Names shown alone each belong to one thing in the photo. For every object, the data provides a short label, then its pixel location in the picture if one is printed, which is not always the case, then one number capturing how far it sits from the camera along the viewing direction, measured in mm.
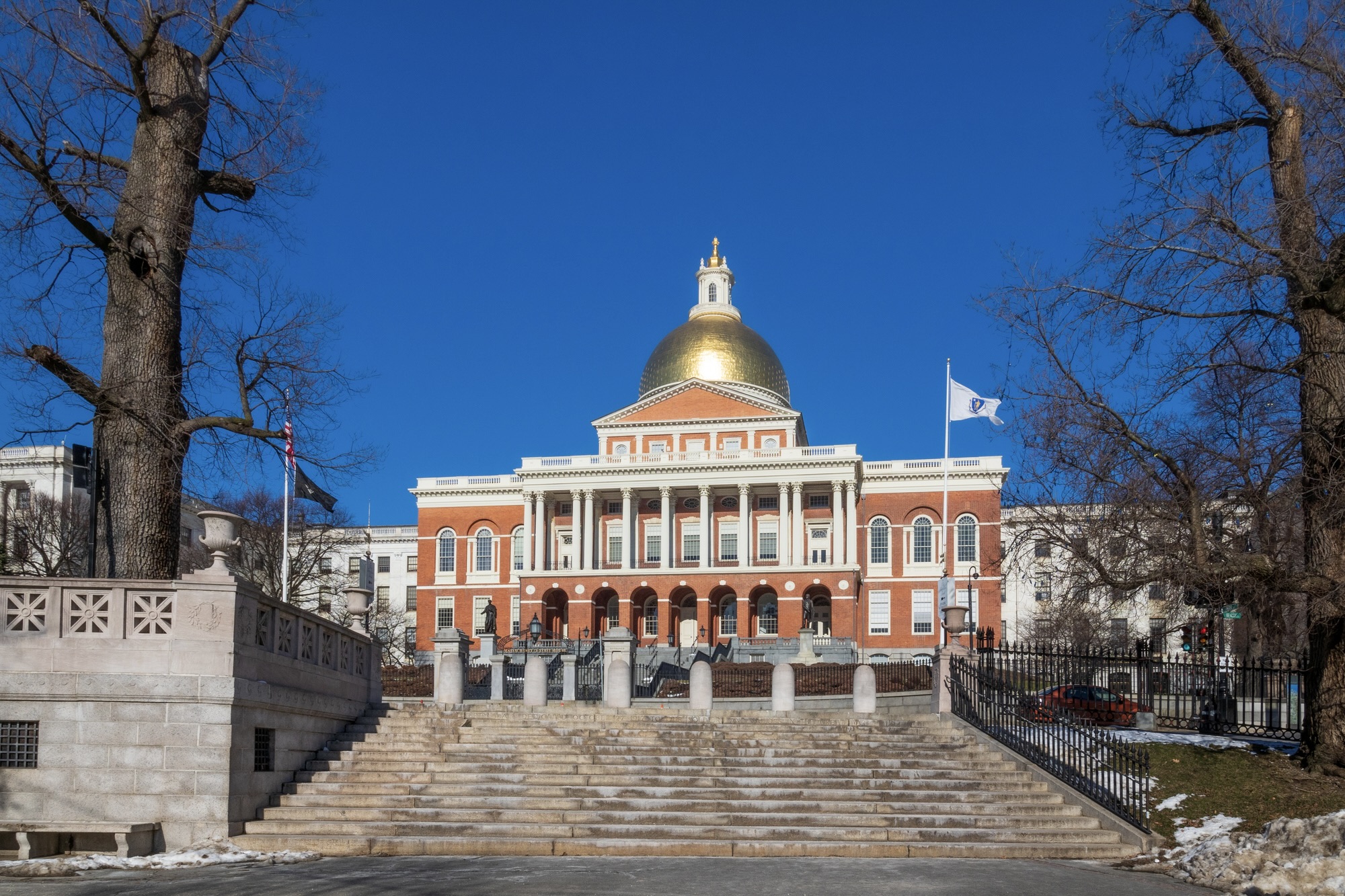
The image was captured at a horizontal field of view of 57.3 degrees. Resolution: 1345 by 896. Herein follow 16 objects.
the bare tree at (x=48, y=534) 46281
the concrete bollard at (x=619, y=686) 23688
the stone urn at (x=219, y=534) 15406
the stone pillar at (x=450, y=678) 23969
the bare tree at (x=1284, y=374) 14852
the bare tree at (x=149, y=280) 15938
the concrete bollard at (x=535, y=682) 24141
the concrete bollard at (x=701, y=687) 23188
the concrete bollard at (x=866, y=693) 22750
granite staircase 15391
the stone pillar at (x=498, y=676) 28125
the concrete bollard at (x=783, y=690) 23531
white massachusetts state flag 50094
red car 20531
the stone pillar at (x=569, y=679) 27984
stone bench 14164
